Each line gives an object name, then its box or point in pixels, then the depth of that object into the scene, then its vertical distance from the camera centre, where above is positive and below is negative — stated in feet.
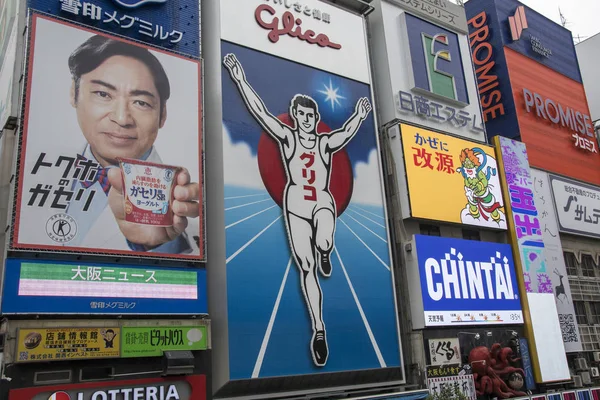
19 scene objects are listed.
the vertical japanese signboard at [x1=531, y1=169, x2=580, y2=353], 91.97 +15.66
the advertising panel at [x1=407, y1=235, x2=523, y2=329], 76.13 +11.47
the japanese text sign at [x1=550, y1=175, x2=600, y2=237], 101.60 +25.98
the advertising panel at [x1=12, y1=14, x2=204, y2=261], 53.57 +22.32
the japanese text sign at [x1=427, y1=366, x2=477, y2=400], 71.97 -0.26
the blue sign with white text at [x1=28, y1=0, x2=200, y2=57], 61.05 +37.40
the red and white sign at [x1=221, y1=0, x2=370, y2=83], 73.67 +42.46
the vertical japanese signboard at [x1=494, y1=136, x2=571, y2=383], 85.10 +14.75
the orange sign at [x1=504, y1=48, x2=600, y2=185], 106.42 +42.48
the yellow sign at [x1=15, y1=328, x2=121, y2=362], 48.37 +4.65
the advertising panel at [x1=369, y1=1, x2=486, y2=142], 87.76 +43.17
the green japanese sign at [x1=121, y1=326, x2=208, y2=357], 53.26 +4.91
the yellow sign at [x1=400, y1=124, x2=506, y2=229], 81.82 +25.95
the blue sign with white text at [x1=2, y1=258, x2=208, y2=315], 49.90 +9.23
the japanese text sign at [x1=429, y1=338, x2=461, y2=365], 74.00 +3.10
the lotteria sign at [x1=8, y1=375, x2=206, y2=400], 48.44 +0.89
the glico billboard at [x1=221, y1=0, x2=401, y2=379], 63.57 +19.67
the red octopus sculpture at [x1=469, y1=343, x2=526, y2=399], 76.59 +0.62
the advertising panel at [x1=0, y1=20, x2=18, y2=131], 57.57 +31.13
